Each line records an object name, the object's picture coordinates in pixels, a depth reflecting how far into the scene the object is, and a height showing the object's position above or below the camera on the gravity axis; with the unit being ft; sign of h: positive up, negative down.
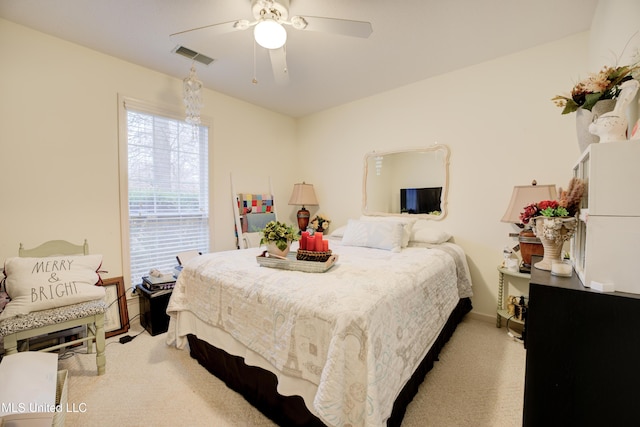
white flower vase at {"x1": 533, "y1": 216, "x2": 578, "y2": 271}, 3.94 -0.48
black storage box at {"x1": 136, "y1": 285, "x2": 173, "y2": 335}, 7.98 -3.28
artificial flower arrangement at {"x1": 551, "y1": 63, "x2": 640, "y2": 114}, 4.03 +1.89
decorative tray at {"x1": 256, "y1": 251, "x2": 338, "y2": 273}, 5.47 -1.30
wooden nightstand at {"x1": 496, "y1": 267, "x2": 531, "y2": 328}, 7.59 -2.95
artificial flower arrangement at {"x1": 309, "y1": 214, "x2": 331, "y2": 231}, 12.66 -0.96
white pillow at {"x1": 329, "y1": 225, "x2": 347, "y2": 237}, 10.90 -1.24
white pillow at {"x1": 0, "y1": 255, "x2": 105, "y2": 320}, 5.57 -1.81
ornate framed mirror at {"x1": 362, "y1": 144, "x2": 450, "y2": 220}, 9.68 +0.83
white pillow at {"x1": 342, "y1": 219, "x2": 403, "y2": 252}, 8.23 -1.04
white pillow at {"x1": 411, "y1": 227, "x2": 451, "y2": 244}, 8.83 -1.12
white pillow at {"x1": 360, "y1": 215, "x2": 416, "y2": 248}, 8.56 -0.81
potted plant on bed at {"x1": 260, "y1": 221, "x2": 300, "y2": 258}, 6.06 -0.83
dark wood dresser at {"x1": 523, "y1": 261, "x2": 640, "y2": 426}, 2.80 -1.74
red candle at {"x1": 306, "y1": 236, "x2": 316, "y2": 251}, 5.98 -0.91
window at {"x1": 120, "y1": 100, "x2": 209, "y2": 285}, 8.93 +0.51
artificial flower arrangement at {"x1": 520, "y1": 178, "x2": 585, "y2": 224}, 3.89 +0.00
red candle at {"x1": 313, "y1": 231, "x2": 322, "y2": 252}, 5.97 -0.87
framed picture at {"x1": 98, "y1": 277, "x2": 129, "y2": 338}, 8.05 -3.27
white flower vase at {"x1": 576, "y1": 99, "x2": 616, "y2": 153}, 4.14 +1.44
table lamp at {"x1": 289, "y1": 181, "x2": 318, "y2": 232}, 12.83 +0.20
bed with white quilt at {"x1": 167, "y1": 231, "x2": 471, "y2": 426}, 3.48 -2.19
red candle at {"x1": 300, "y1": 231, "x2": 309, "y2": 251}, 6.06 -0.85
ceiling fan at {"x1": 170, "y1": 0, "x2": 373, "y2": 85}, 5.30 +3.70
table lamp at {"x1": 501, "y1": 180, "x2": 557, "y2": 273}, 7.13 -0.17
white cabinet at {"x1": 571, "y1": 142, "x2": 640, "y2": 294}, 2.92 -0.15
